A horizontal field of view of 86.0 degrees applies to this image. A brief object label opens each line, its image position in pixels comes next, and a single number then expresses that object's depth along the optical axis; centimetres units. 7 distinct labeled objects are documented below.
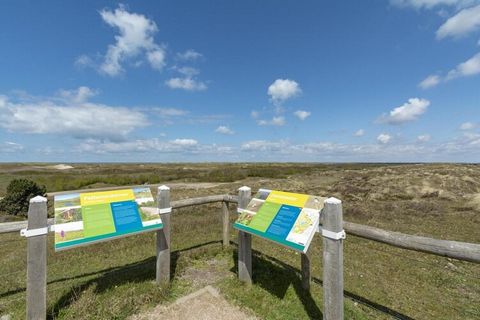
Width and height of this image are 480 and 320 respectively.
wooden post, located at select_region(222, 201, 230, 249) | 625
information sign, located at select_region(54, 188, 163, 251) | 327
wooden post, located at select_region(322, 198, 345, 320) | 310
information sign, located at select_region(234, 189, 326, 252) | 322
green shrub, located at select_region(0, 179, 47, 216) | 1599
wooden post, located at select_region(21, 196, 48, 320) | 319
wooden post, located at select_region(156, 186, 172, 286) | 429
